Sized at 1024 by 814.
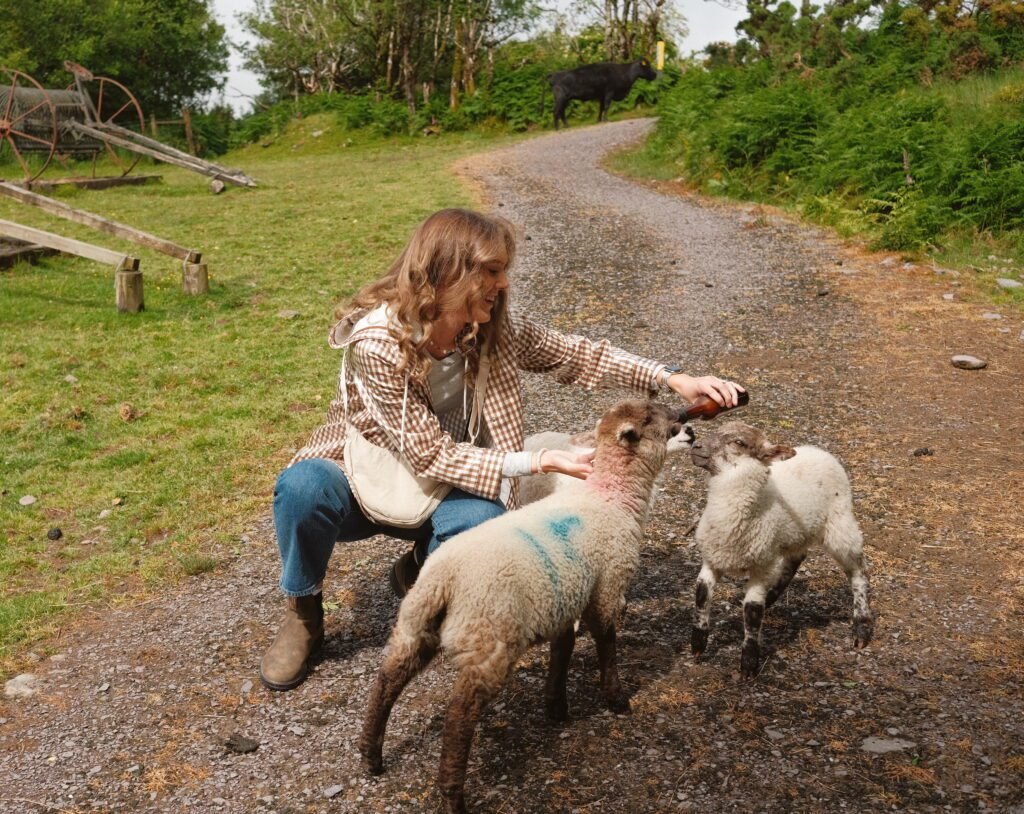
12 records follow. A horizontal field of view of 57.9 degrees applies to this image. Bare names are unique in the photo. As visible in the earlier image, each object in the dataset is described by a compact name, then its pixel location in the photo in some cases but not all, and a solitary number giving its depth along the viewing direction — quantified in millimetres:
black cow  25609
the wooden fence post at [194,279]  10586
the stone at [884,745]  3256
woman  3402
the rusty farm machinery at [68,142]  11711
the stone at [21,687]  3867
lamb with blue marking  2855
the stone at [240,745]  3408
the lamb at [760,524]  3812
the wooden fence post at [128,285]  9820
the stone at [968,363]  7605
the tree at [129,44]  26094
